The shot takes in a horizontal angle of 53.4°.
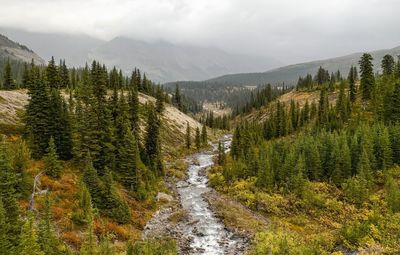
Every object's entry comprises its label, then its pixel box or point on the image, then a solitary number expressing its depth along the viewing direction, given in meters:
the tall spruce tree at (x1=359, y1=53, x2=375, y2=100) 122.96
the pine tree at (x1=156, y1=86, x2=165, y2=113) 131.79
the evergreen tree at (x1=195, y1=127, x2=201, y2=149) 129.64
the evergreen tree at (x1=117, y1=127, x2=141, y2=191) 64.75
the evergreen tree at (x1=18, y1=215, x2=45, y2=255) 29.98
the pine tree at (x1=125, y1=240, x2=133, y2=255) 34.72
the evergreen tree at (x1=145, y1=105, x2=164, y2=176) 84.00
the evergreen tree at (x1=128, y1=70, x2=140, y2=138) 85.56
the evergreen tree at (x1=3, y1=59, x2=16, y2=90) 116.56
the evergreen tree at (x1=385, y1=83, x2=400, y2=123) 96.25
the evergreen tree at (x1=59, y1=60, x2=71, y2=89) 135.25
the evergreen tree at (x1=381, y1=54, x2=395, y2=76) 139.94
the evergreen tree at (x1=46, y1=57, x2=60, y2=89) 107.56
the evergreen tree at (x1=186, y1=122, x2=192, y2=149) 123.86
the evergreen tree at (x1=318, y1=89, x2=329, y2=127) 114.31
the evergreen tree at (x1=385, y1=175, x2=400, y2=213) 57.31
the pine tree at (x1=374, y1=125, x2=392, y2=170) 77.11
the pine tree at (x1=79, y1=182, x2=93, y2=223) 46.44
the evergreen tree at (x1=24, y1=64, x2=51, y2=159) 63.38
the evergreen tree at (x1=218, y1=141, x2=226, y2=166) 99.88
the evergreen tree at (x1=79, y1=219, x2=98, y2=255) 33.97
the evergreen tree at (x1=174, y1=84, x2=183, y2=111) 198.16
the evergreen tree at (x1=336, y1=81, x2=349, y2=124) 113.62
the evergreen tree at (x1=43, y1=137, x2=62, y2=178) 56.03
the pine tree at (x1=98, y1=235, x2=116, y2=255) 33.78
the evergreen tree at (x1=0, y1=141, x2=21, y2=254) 33.47
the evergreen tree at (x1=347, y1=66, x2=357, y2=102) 126.44
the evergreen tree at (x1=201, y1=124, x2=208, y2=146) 135.96
